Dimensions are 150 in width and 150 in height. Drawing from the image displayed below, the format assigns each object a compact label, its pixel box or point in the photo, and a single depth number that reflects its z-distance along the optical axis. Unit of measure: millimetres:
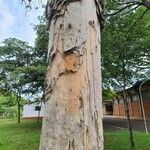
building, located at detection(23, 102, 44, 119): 18503
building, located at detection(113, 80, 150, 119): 16169
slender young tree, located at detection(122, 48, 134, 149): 6113
